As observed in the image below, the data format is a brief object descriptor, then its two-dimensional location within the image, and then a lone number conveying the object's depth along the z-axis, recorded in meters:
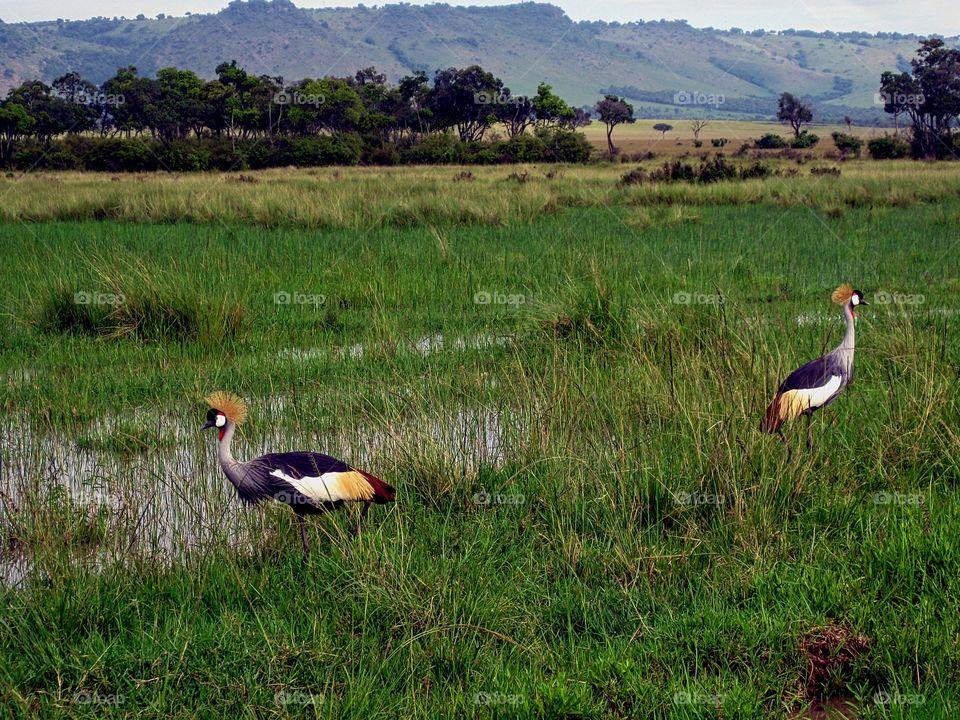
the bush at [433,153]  45.29
